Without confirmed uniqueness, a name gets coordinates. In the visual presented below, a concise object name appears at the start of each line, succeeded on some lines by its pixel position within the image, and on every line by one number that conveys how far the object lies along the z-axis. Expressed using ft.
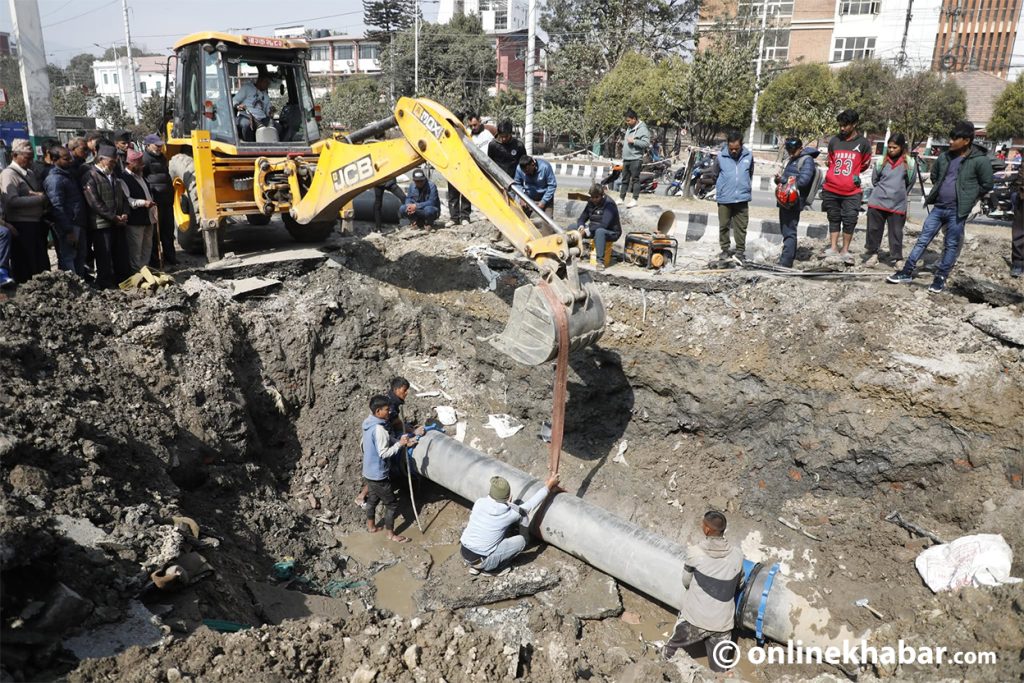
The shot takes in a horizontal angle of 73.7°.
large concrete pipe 17.02
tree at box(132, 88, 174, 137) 108.39
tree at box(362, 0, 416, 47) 180.14
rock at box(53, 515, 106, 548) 14.13
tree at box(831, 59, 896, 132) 108.47
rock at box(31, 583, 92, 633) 11.86
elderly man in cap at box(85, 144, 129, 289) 23.80
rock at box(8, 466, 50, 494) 14.64
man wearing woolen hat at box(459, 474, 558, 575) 19.84
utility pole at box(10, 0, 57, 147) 49.90
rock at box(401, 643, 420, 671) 13.24
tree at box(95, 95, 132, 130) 150.56
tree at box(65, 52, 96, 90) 261.28
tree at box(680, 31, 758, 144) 77.51
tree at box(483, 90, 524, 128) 117.70
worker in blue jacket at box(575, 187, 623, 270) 28.63
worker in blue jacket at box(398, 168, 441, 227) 34.30
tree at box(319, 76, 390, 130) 136.26
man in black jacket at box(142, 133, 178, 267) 28.37
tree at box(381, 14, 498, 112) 144.46
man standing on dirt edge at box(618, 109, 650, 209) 39.17
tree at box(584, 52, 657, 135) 89.61
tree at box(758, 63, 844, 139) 98.32
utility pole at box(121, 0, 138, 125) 119.03
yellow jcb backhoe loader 18.67
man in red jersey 26.78
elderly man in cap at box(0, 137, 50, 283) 22.45
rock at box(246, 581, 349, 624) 17.52
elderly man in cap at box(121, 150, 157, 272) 25.31
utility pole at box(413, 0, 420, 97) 136.77
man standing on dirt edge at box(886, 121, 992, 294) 23.03
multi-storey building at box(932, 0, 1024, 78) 146.10
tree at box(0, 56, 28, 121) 142.31
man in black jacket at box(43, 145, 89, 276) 22.80
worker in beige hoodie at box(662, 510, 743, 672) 16.22
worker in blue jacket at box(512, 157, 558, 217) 29.43
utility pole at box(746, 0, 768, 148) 95.25
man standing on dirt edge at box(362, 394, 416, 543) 21.59
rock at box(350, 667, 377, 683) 12.71
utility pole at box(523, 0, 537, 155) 61.26
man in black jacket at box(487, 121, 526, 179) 30.99
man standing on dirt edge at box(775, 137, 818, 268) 26.84
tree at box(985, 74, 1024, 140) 95.45
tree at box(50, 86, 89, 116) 157.71
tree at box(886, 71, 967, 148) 103.55
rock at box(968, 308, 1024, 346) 20.57
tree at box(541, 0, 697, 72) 119.44
